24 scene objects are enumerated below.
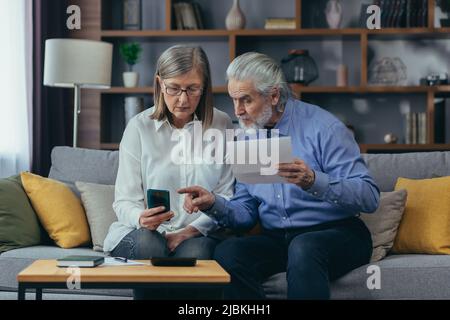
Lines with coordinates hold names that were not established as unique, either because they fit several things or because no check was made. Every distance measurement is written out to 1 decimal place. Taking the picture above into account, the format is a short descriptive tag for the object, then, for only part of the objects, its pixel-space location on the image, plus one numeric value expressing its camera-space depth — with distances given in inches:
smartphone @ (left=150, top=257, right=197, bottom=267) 148.9
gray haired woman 178.0
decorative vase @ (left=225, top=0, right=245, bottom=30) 334.4
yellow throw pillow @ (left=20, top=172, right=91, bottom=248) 207.0
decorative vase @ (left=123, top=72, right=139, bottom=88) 339.0
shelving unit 330.1
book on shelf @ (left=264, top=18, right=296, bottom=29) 335.2
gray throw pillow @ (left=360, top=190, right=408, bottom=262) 195.8
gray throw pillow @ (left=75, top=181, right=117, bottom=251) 206.1
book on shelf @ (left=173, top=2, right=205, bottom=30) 337.7
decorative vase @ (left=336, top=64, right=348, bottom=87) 336.2
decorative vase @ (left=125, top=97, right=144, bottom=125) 336.7
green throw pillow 202.4
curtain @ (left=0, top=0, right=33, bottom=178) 302.6
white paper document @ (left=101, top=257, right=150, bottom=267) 150.8
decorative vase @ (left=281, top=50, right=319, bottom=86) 335.7
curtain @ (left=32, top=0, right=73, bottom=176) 318.1
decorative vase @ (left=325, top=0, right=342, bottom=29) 336.2
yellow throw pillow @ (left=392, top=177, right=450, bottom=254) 197.6
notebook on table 147.1
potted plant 335.4
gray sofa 176.9
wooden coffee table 136.9
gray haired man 160.5
